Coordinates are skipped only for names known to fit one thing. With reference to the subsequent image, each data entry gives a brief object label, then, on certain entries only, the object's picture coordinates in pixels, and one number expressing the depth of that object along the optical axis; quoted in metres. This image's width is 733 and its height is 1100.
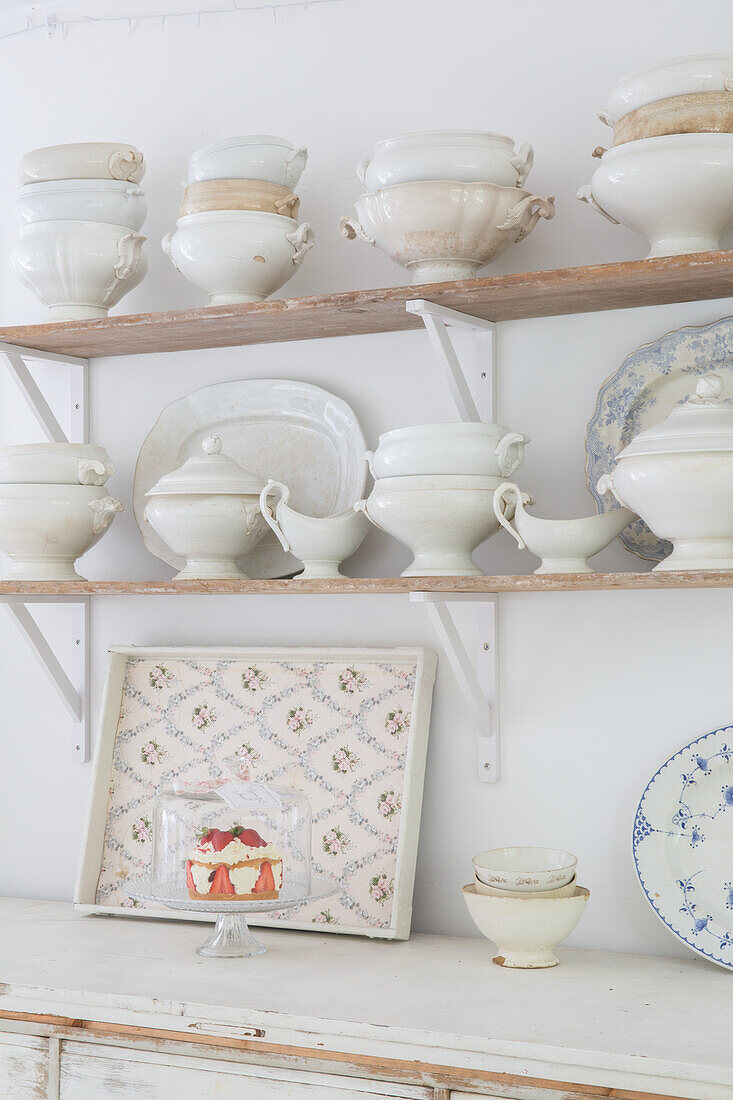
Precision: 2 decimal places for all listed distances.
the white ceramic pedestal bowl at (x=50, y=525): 1.77
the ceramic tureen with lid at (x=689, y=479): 1.37
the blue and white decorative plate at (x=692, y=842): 1.55
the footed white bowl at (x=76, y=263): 1.79
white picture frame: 1.69
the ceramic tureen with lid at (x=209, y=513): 1.70
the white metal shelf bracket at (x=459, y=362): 1.58
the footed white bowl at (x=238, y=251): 1.71
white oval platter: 1.82
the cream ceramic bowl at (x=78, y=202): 1.80
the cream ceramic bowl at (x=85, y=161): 1.81
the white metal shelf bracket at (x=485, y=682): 1.67
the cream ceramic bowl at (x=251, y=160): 1.73
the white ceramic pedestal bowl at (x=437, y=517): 1.54
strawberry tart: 1.58
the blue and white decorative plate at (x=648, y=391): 1.60
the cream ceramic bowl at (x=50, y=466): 1.78
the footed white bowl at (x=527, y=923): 1.51
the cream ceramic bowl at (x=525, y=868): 1.53
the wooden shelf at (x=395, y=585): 1.42
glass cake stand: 1.56
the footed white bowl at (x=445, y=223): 1.55
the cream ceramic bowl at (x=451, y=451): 1.54
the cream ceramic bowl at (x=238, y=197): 1.72
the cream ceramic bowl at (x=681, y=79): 1.43
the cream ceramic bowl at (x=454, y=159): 1.55
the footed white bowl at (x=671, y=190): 1.42
